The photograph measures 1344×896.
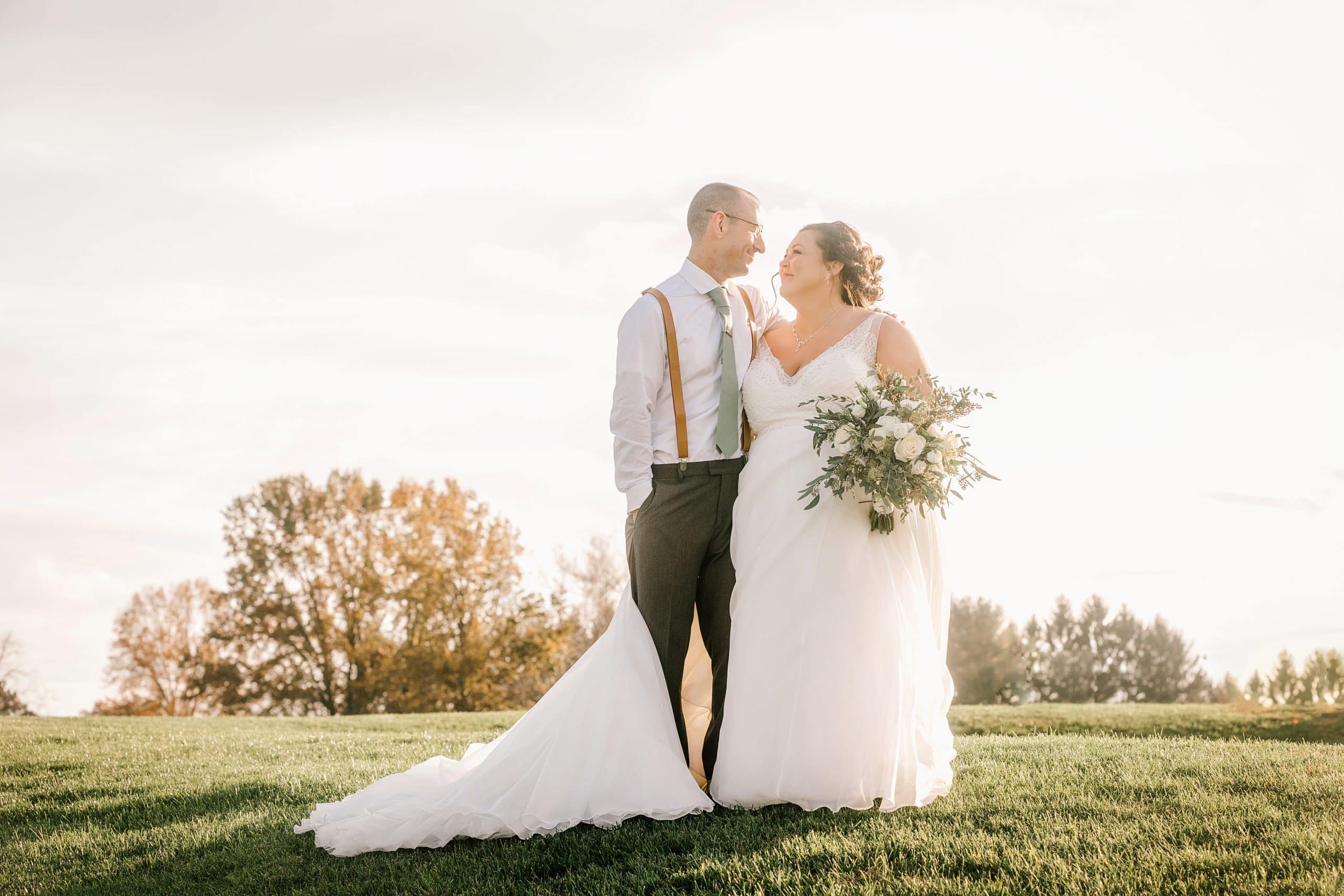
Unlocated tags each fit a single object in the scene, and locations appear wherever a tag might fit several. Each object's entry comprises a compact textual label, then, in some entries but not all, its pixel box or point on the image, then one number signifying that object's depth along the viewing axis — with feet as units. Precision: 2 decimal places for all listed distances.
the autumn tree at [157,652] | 99.19
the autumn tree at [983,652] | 110.83
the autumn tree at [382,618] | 87.81
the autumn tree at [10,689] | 86.53
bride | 15.66
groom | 16.70
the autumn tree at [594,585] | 105.50
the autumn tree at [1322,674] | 56.67
